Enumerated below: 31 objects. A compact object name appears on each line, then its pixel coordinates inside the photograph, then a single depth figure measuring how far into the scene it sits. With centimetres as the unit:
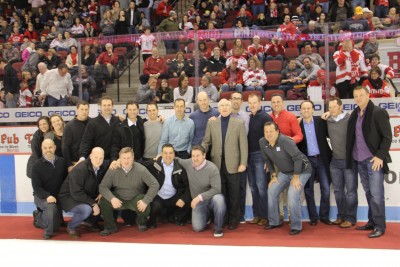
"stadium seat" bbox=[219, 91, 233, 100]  892
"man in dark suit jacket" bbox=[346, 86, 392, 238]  595
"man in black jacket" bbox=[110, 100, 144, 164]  695
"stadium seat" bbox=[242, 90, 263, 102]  893
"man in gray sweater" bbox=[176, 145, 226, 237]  643
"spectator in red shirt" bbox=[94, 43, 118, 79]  967
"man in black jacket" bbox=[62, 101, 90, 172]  690
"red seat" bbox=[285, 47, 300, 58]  891
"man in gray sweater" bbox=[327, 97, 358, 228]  650
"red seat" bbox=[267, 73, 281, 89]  888
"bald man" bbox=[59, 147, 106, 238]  651
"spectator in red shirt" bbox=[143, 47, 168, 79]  927
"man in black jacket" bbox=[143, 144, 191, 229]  679
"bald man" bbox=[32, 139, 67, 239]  656
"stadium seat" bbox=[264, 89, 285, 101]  879
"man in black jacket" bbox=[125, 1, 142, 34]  1511
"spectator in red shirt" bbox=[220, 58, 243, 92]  908
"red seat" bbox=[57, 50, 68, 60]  996
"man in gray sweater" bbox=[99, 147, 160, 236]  655
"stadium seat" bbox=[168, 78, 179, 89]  916
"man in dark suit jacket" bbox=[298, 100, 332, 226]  665
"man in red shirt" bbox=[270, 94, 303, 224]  659
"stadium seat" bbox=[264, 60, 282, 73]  887
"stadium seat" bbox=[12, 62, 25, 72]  1029
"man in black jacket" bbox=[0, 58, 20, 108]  1033
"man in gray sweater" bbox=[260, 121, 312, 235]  635
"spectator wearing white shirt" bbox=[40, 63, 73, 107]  987
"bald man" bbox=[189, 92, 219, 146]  704
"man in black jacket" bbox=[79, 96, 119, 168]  683
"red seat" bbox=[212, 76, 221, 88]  910
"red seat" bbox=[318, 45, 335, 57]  864
